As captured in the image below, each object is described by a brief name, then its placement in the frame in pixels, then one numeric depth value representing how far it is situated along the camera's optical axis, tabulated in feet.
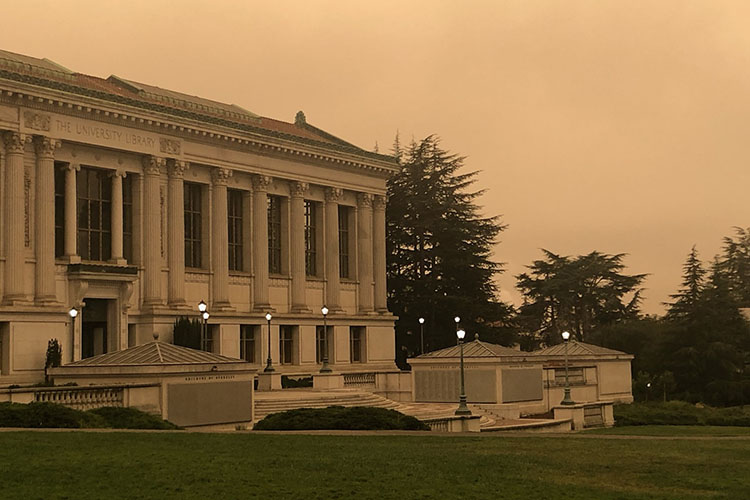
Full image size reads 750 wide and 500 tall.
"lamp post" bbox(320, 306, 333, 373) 181.95
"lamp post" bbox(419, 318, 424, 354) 265.17
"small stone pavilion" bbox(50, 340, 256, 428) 112.88
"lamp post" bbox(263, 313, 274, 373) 183.83
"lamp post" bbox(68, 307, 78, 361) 182.76
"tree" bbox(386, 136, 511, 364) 285.84
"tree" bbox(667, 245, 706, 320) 266.16
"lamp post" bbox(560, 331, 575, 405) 161.38
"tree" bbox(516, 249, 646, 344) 350.84
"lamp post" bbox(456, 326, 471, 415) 129.80
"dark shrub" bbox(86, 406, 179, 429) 105.09
